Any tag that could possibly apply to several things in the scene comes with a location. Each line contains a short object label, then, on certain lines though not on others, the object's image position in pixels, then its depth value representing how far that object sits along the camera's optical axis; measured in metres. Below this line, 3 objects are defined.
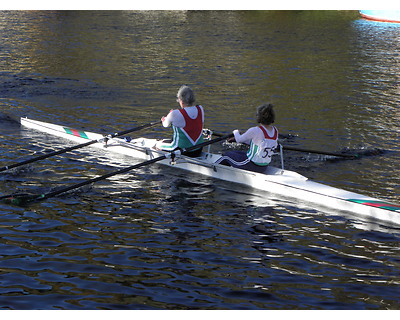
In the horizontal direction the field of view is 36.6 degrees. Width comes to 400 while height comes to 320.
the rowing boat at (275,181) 10.76
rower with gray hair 12.51
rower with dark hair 11.42
